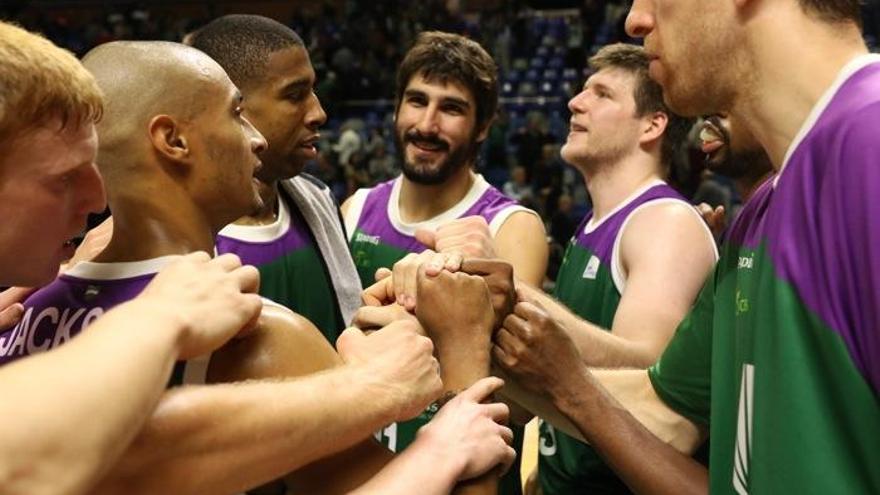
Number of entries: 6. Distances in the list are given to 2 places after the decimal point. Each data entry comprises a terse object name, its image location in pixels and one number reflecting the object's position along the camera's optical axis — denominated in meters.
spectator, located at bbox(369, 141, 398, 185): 12.69
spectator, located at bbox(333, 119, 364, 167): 13.25
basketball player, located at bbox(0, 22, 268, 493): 1.13
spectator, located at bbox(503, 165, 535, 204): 12.06
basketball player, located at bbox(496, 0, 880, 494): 1.46
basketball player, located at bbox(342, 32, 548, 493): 4.09
